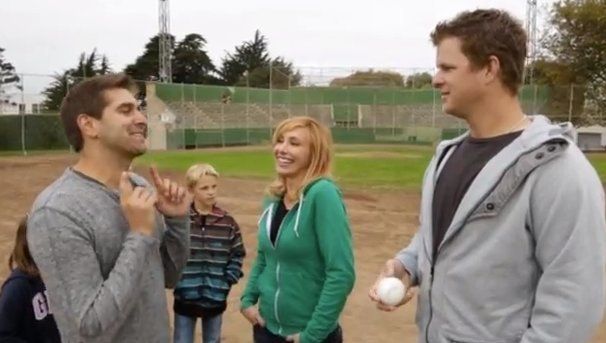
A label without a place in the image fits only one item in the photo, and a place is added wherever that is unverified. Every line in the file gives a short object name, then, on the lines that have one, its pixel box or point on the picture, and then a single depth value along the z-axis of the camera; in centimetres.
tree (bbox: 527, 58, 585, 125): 3121
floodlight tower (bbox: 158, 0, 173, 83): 4631
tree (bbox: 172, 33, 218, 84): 6875
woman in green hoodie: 326
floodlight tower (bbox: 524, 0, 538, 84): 3097
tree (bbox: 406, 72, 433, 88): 4466
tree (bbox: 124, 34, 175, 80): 6412
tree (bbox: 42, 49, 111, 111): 3364
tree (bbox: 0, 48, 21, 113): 3350
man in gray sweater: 233
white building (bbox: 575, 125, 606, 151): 3841
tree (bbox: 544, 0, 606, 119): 2653
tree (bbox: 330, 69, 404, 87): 4697
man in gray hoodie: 206
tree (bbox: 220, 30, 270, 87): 8155
